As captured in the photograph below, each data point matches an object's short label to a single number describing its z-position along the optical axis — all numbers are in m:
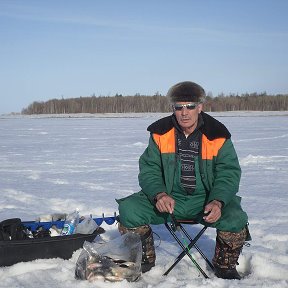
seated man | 2.78
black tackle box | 2.87
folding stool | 2.73
